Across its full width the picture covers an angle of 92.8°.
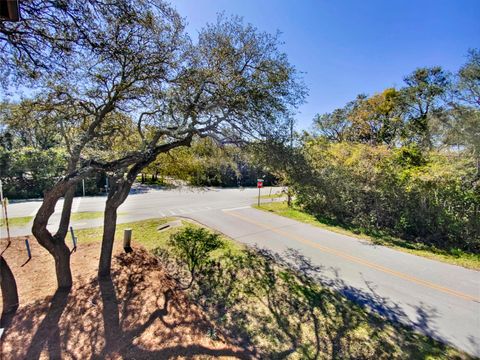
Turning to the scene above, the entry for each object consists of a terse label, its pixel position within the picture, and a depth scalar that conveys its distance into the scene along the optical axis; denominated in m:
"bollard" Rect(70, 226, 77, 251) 7.04
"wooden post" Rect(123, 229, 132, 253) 7.20
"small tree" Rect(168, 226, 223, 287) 6.54
